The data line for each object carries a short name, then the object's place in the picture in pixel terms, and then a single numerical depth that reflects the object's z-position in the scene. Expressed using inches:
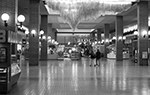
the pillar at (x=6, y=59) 299.4
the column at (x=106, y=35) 1414.9
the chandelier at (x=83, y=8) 502.9
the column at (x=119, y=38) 1115.9
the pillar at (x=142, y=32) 799.7
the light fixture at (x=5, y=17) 388.2
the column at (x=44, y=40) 1062.4
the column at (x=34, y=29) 756.8
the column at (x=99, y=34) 1711.1
